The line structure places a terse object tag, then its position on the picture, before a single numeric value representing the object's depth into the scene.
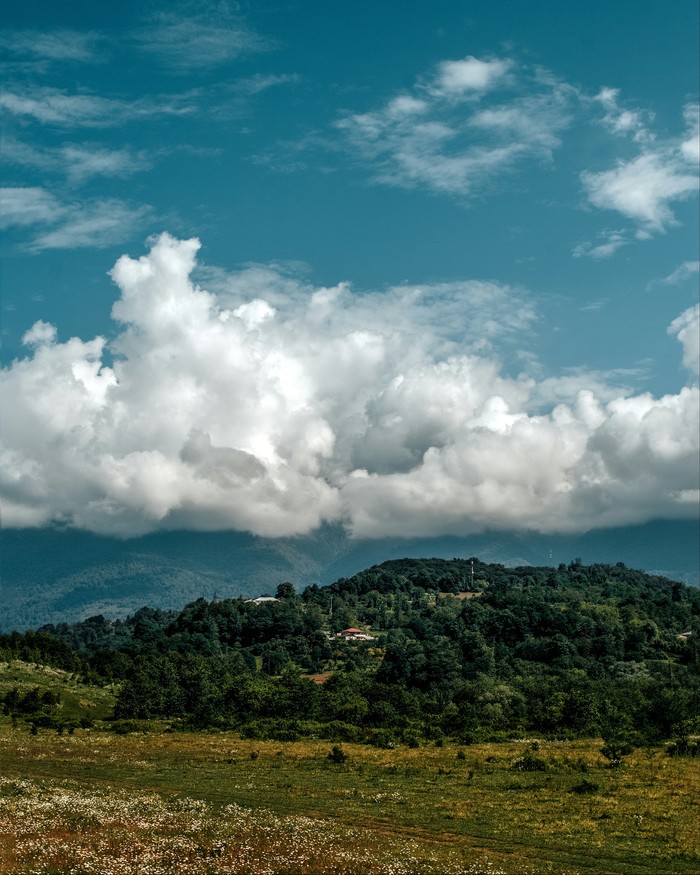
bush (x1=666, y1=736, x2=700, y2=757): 84.94
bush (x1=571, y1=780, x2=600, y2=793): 63.73
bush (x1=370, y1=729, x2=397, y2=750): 96.12
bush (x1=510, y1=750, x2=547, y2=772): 75.44
